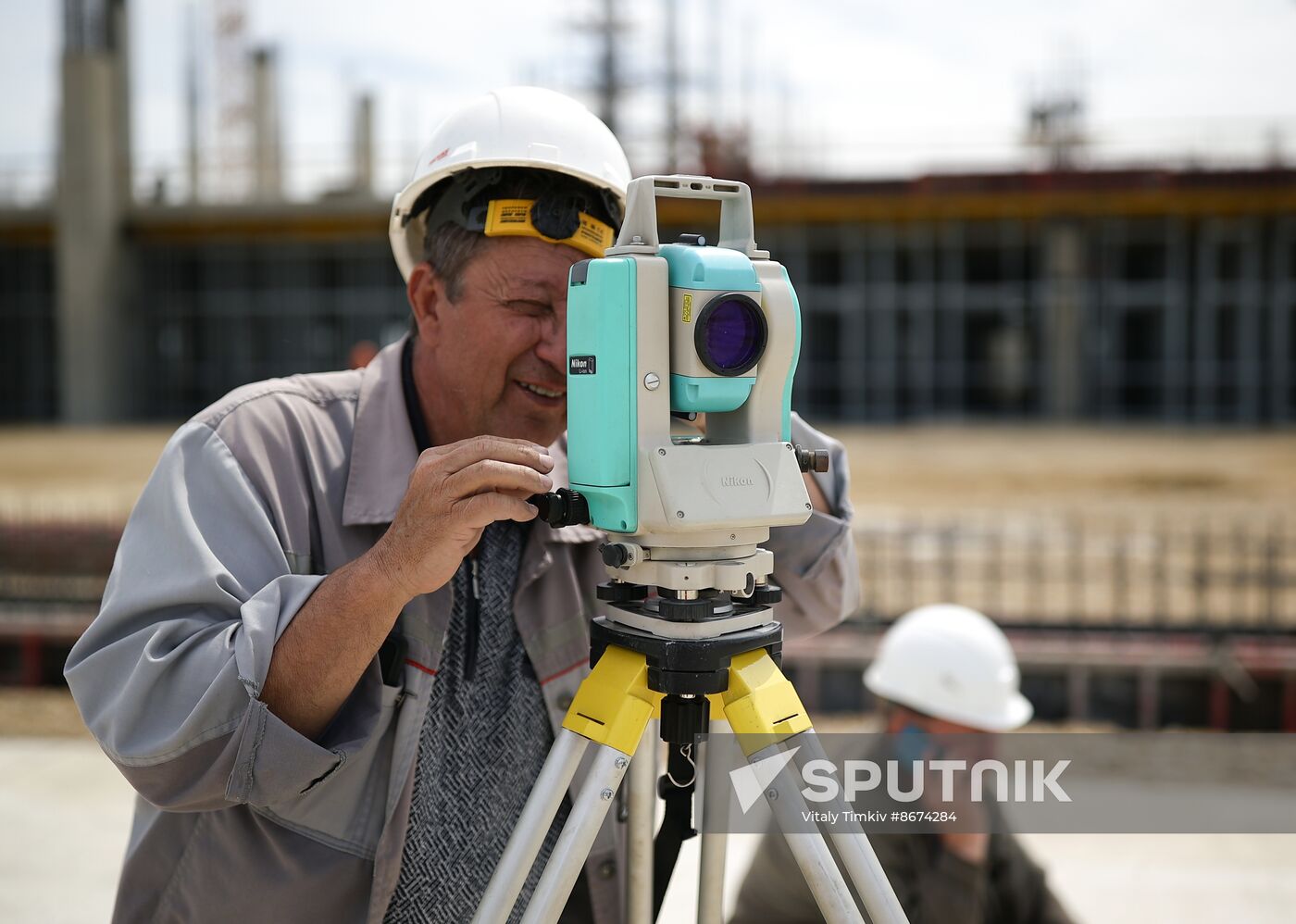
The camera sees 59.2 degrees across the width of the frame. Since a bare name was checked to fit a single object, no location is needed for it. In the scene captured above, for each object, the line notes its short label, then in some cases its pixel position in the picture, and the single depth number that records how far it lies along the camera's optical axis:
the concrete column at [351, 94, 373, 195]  27.26
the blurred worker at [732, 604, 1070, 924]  2.30
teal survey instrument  1.27
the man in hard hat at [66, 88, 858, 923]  1.27
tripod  1.27
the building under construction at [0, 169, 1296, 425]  22.03
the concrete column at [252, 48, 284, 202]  29.80
